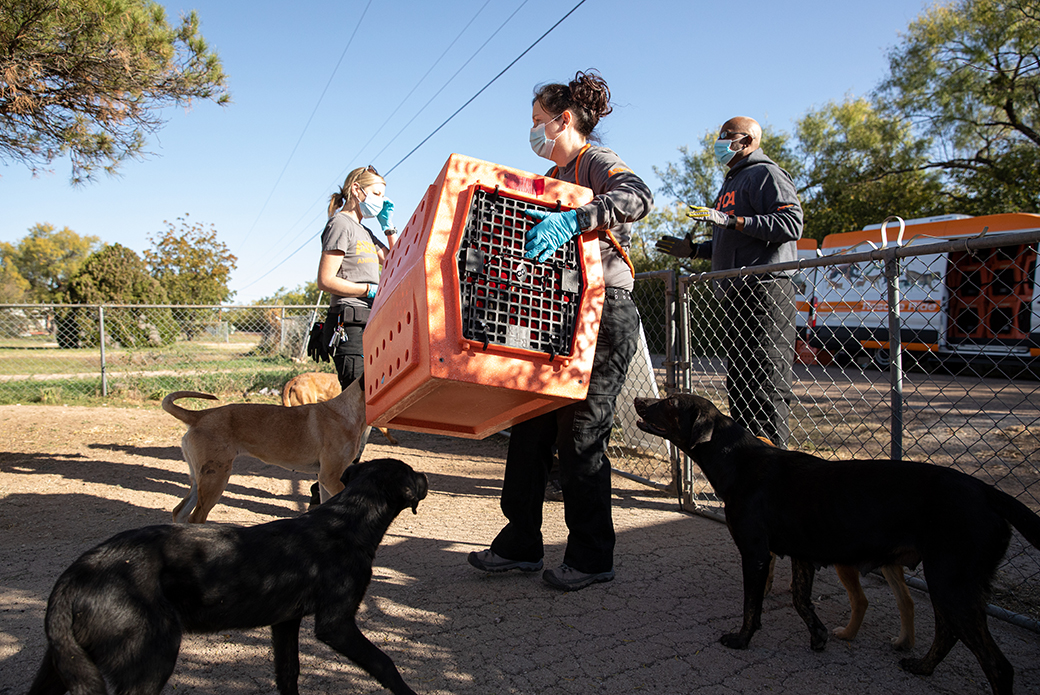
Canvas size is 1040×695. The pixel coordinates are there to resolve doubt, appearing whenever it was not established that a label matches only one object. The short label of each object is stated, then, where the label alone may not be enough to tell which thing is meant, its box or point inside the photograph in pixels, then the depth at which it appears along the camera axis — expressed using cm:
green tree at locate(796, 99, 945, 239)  2302
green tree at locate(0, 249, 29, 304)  6369
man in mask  357
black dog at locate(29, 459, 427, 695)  171
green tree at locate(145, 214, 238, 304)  3005
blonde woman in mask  407
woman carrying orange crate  286
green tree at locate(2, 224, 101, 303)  7256
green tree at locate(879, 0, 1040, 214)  1900
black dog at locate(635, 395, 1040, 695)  202
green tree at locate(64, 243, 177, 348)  2345
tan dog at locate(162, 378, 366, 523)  373
